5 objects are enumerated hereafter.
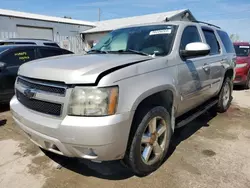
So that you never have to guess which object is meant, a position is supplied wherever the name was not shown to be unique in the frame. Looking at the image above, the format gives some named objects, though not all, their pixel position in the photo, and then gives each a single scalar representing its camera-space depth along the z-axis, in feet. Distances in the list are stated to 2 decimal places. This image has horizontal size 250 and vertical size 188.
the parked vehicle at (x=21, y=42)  33.87
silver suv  7.18
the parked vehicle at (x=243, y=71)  27.91
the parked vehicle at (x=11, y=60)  18.04
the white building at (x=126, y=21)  68.44
